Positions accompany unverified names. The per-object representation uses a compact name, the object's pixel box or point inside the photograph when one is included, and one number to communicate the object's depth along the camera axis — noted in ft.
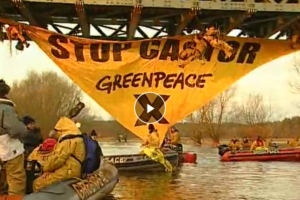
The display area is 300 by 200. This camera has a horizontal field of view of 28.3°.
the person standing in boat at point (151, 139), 51.07
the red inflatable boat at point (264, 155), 105.09
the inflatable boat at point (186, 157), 94.45
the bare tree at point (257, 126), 330.34
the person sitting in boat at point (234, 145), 126.52
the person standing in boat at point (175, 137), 97.77
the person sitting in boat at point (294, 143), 161.38
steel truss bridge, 44.32
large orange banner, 49.11
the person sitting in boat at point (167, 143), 89.20
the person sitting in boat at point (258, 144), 117.04
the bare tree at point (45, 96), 241.35
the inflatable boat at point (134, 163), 73.32
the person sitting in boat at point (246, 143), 137.90
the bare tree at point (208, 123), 310.45
